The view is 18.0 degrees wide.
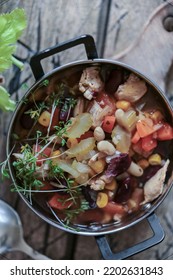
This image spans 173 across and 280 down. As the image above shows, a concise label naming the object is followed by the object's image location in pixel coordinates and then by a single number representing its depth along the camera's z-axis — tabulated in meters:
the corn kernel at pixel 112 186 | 0.42
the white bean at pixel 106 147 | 0.40
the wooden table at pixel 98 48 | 0.42
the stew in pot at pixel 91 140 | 0.40
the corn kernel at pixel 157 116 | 0.41
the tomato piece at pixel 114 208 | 0.42
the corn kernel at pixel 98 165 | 0.41
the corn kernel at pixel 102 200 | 0.42
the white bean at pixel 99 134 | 0.40
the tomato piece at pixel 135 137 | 0.41
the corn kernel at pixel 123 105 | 0.41
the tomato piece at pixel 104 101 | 0.41
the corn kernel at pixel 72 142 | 0.41
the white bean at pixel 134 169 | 0.42
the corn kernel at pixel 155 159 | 0.42
